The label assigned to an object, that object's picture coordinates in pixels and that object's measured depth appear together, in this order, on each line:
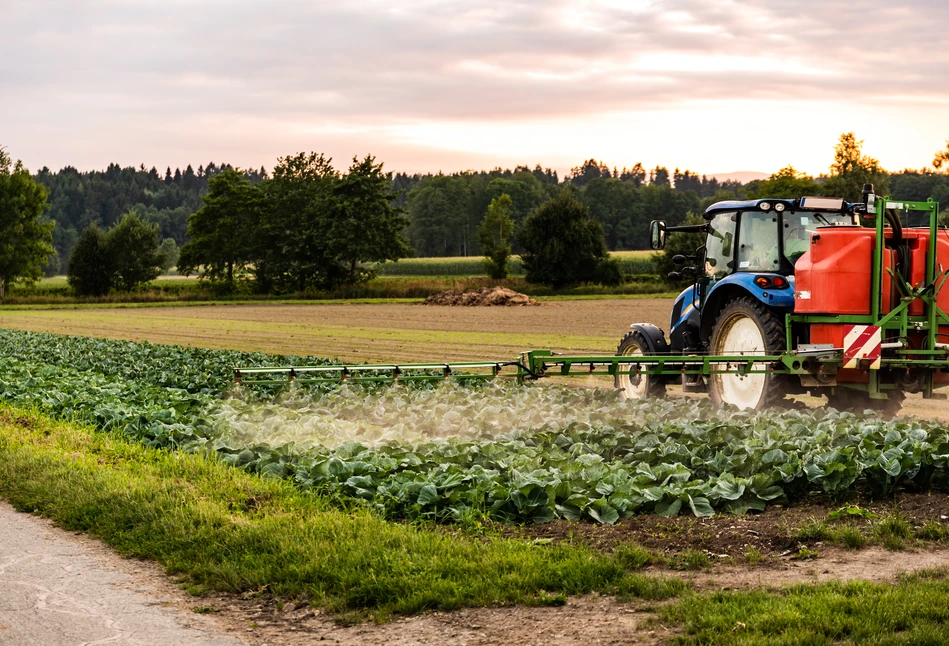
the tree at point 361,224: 73.12
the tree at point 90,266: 78.44
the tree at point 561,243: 68.25
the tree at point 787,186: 81.62
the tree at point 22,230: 80.88
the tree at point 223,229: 78.12
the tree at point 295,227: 73.94
